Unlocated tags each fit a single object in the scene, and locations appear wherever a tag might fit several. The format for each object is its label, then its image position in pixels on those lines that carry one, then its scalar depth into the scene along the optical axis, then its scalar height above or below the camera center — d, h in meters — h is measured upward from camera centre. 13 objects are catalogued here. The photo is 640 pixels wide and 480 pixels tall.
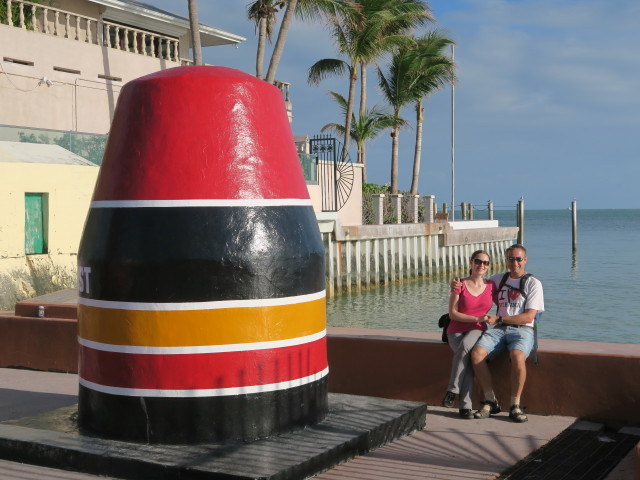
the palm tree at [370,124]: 45.06 +4.73
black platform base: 5.38 -1.50
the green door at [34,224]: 16.06 -0.10
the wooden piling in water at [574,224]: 57.09 -0.51
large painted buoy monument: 5.83 -0.39
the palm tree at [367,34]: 38.50 +8.00
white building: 15.83 +3.13
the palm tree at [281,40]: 27.61 +5.54
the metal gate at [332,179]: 29.81 +1.32
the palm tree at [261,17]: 29.27 +6.74
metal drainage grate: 5.83 -1.68
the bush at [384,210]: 36.19 +0.30
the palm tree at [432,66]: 44.91 +7.62
